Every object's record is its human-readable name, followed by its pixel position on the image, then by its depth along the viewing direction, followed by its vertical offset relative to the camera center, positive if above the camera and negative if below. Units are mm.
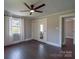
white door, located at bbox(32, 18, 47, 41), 4503 +165
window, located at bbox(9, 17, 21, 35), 4030 +305
